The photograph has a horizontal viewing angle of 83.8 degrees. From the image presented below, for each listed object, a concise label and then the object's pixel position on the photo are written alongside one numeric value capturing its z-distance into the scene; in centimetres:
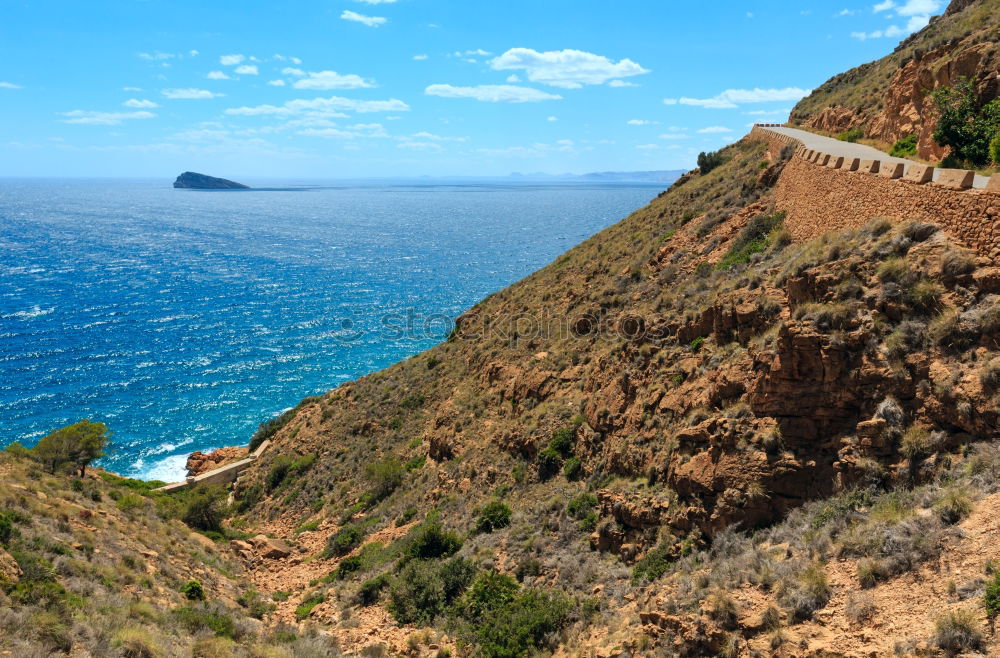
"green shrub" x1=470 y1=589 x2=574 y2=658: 1249
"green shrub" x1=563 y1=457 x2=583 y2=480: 1855
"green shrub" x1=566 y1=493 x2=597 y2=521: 1623
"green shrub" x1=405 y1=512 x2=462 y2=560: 1841
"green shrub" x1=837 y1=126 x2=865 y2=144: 2927
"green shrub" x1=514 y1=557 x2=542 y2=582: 1512
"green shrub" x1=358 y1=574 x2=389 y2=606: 1727
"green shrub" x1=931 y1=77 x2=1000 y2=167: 1572
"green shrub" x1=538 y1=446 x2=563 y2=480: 1956
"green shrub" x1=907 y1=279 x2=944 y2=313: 1137
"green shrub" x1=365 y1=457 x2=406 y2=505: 2625
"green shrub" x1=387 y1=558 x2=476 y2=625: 1552
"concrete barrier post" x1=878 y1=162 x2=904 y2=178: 1423
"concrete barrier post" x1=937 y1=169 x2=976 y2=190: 1170
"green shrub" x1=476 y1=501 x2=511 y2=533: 1856
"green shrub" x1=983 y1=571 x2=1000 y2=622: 681
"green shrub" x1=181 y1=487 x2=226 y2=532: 2611
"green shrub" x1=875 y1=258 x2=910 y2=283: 1207
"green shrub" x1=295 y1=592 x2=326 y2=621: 1736
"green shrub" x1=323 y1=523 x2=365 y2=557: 2258
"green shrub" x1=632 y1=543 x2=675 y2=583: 1240
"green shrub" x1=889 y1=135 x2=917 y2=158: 2116
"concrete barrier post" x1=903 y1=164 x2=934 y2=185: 1315
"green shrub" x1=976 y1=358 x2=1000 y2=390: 963
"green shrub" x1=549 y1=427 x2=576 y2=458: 1977
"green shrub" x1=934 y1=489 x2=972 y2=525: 852
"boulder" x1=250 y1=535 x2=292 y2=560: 2355
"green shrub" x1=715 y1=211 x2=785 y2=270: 2123
